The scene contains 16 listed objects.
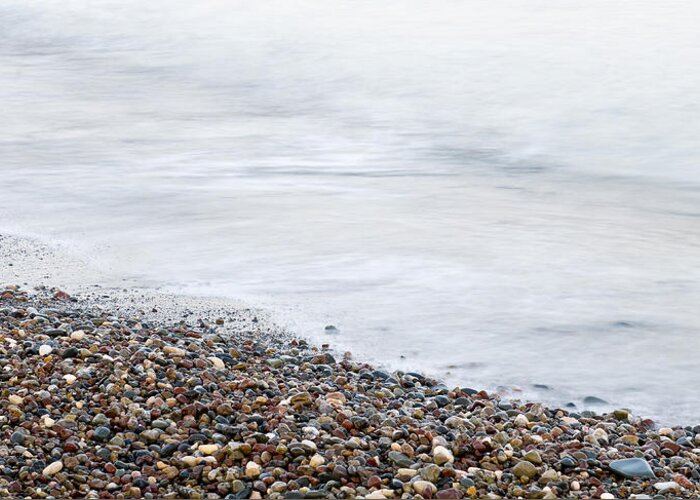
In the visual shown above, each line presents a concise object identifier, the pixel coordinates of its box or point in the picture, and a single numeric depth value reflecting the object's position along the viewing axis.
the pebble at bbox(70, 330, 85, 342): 8.81
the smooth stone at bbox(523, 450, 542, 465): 7.00
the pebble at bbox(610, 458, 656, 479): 6.98
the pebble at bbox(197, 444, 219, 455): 6.91
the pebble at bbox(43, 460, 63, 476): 6.62
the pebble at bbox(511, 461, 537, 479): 6.84
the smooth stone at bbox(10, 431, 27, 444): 6.95
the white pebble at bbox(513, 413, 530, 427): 7.93
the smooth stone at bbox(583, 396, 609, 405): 9.52
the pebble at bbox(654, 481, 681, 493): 6.82
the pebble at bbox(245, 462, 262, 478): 6.69
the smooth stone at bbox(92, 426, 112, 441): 7.09
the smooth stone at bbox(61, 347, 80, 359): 8.37
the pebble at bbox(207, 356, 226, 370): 8.75
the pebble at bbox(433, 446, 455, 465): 6.93
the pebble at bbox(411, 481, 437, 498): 6.49
